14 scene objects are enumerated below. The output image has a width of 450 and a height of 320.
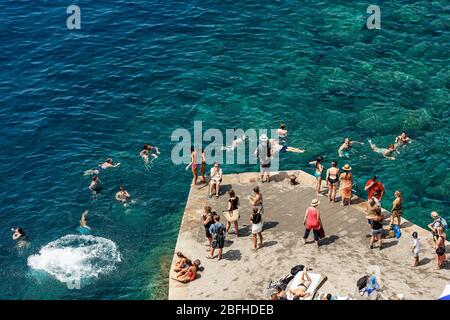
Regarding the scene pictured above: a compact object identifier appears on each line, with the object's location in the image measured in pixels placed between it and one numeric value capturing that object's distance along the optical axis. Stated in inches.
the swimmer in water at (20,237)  1344.7
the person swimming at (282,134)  1576.8
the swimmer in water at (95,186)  1456.2
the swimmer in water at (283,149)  1546.5
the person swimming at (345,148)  1511.0
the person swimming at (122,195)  1435.8
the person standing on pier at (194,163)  1350.9
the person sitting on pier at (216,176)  1290.6
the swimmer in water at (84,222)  1362.0
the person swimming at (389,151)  1519.4
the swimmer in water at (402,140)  1526.8
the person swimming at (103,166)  1533.0
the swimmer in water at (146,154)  1558.8
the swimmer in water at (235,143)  1574.8
